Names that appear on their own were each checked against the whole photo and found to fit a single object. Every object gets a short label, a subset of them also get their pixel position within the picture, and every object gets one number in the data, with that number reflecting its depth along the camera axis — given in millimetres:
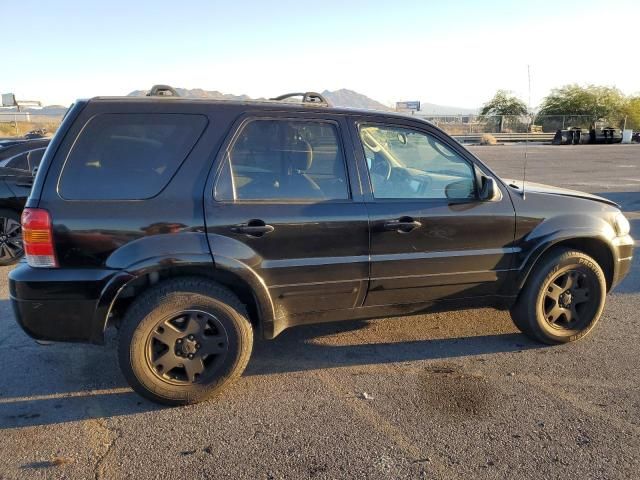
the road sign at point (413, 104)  67250
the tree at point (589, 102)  52281
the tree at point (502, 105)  57175
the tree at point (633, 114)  49500
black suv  2922
